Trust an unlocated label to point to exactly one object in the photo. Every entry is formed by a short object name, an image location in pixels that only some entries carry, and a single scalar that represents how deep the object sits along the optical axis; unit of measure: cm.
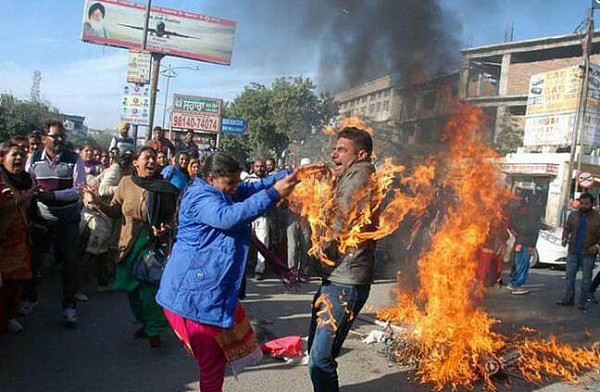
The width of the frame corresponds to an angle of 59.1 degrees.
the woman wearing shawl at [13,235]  448
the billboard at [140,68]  1762
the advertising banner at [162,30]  3098
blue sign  2459
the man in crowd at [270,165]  920
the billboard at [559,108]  2527
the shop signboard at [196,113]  2309
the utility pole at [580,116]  2022
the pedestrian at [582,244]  820
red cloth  461
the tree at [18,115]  2481
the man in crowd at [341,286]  323
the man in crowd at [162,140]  1005
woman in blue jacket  287
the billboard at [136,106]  1562
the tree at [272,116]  2156
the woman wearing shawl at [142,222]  464
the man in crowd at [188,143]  1118
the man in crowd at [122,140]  1157
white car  1258
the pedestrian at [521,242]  919
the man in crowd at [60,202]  513
